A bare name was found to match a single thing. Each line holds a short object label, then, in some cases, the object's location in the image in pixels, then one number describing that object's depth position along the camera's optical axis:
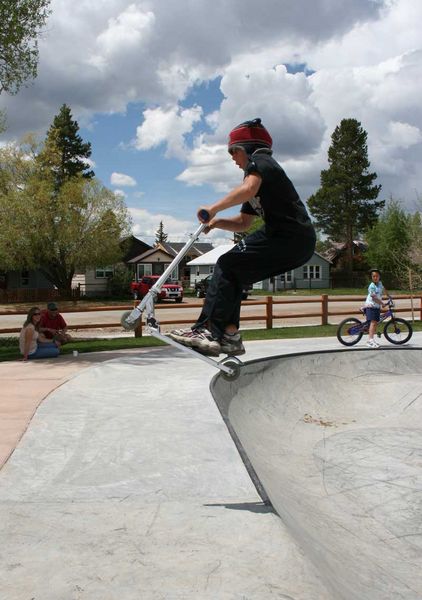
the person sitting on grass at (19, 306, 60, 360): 10.64
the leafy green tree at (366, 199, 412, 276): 57.97
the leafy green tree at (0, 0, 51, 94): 13.65
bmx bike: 12.93
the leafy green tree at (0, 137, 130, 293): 37.81
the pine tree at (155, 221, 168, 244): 128.62
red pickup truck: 37.28
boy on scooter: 3.68
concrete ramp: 3.10
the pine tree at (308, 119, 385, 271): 63.69
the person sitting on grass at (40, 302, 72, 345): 11.91
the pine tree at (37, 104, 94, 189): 55.28
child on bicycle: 12.24
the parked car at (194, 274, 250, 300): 44.38
